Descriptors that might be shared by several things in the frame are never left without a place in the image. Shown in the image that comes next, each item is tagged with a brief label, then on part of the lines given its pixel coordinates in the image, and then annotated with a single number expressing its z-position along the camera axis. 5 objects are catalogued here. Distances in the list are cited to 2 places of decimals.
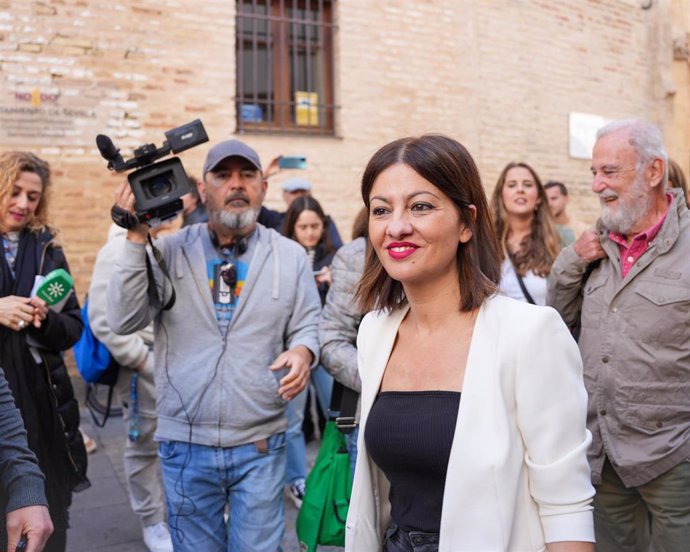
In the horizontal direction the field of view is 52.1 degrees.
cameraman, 2.89
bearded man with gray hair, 2.72
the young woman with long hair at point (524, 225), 4.02
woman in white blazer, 1.73
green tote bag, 3.01
